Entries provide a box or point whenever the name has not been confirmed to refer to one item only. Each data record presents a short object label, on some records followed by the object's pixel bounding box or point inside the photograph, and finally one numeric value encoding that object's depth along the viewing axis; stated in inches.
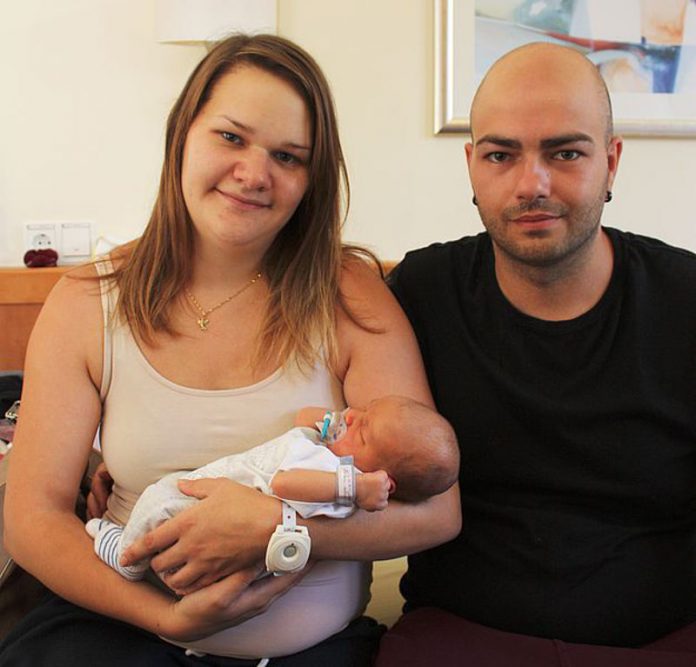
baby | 42.9
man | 51.3
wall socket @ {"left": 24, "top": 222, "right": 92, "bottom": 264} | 89.7
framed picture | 90.8
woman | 47.8
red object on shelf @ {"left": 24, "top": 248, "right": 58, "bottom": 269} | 87.5
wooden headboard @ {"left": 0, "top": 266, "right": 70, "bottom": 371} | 86.6
